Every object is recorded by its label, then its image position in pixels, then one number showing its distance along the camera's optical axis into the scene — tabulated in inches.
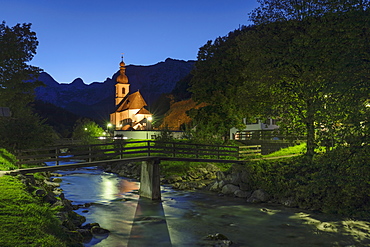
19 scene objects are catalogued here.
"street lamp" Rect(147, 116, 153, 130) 3099.2
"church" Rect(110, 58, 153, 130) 3725.4
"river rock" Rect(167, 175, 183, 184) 1338.6
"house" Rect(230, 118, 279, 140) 1867.6
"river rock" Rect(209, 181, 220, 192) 1140.5
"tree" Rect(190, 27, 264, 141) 1502.2
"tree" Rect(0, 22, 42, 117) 1637.6
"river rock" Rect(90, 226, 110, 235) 641.6
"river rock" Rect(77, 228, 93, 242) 589.0
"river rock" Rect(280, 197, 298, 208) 909.6
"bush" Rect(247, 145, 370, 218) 563.8
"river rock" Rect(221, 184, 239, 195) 1079.4
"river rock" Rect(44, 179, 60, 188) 1143.2
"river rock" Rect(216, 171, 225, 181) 1191.3
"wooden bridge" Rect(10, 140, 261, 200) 854.1
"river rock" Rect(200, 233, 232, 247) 598.5
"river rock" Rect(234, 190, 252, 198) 1035.9
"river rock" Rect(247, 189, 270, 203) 971.3
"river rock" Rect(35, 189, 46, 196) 635.0
